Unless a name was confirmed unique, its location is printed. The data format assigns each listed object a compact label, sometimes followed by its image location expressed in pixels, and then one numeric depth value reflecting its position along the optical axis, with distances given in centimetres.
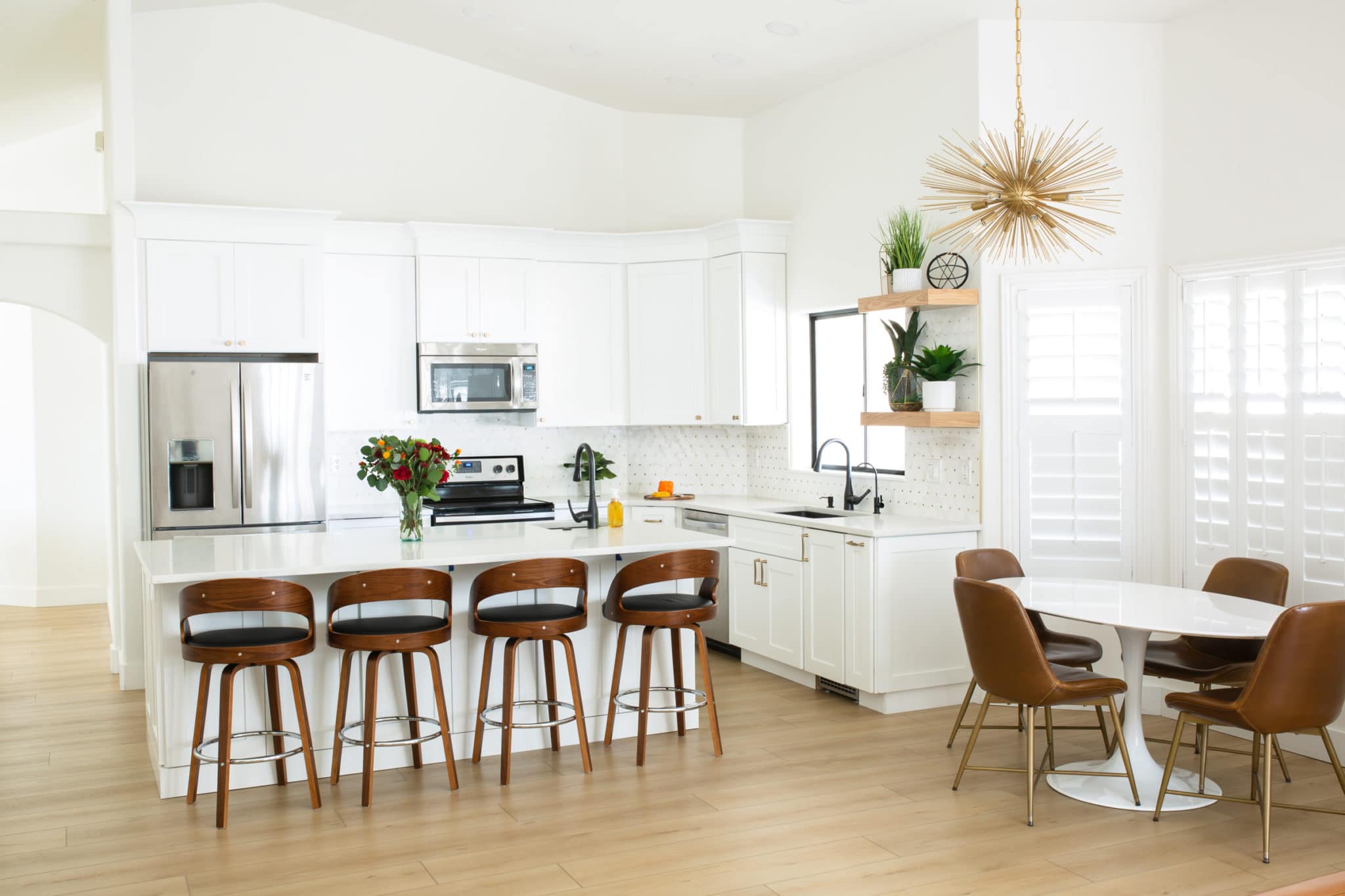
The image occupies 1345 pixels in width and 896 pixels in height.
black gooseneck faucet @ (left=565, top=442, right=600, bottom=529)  514
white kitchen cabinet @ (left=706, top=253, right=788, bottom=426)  684
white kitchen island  428
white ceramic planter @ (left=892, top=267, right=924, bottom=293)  548
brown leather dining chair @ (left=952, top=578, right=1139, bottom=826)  396
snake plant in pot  560
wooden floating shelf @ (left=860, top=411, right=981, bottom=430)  537
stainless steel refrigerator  593
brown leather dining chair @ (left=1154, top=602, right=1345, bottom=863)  356
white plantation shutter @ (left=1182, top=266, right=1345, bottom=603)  462
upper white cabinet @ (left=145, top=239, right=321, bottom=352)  604
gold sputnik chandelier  389
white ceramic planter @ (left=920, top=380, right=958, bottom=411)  546
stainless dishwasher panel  664
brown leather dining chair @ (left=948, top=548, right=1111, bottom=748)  454
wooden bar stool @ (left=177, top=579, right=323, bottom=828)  400
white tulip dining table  392
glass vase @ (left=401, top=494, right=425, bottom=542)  490
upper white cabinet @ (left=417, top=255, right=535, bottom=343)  673
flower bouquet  482
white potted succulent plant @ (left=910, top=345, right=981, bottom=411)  545
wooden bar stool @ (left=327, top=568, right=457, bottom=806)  418
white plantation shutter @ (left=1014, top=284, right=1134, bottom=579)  538
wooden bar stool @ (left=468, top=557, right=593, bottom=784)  439
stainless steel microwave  674
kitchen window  636
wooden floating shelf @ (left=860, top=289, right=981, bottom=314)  536
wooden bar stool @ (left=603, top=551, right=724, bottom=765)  460
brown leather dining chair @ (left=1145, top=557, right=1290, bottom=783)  429
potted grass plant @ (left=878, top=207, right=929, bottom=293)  550
